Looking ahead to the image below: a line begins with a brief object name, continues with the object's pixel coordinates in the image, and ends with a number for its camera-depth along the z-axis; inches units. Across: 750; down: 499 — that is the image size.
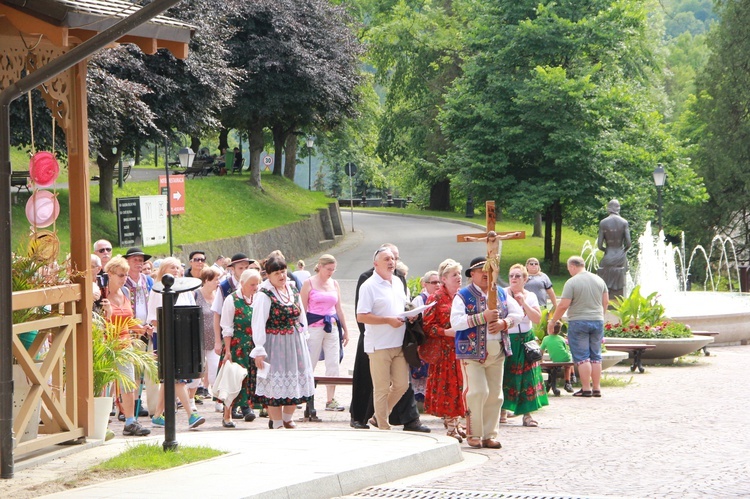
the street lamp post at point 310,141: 2532.0
